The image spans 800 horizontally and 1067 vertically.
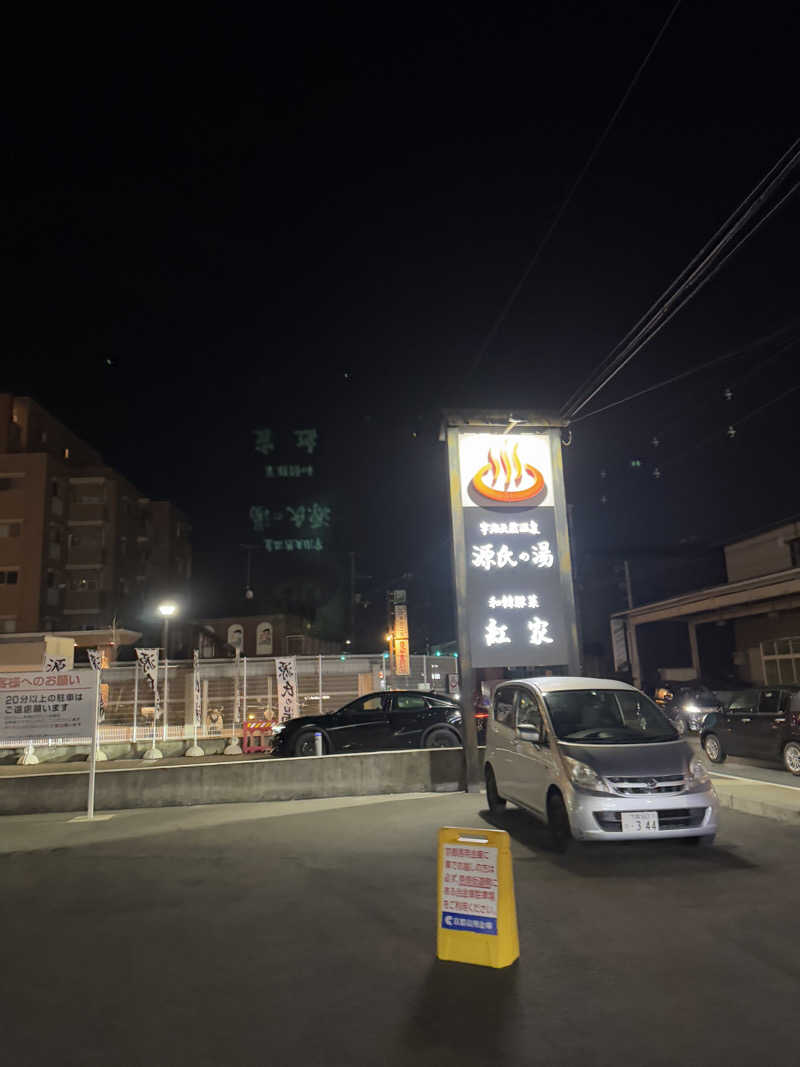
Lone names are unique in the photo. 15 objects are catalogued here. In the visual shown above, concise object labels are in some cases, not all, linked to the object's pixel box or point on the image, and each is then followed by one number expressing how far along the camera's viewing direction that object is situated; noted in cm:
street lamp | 2550
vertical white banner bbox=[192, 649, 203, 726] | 2210
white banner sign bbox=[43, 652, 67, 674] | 1777
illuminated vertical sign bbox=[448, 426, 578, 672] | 1187
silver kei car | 700
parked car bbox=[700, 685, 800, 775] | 1338
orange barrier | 1903
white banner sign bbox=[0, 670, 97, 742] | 1055
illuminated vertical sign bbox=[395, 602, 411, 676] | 3603
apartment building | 4266
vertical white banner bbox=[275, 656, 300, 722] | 2089
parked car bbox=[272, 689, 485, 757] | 1523
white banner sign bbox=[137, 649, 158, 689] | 2253
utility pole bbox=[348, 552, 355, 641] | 6176
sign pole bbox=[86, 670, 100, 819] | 1035
